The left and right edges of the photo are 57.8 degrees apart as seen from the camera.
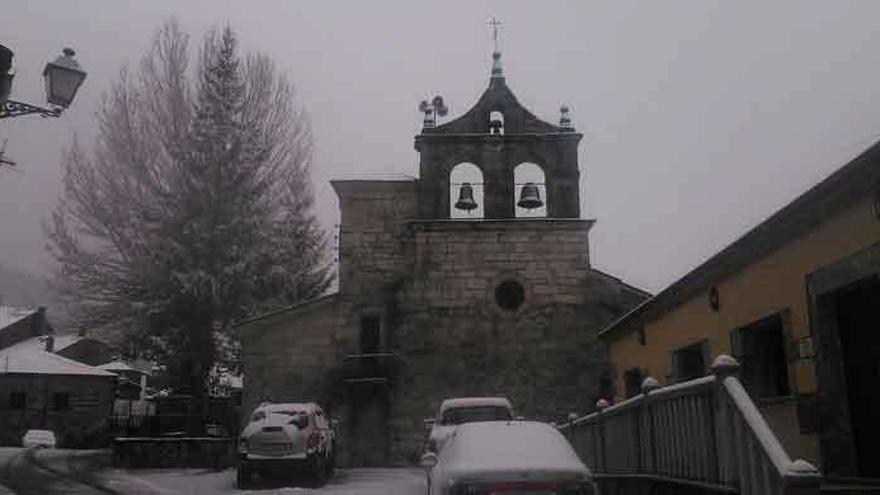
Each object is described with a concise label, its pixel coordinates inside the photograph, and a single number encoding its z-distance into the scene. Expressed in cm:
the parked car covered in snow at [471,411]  1485
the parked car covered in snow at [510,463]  716
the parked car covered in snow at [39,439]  3506
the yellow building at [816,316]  796
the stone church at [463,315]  2205
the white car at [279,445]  1575
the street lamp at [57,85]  877
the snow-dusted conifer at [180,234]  2692
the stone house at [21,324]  5257
